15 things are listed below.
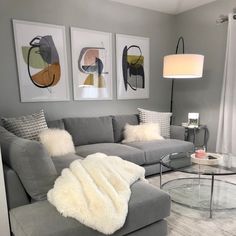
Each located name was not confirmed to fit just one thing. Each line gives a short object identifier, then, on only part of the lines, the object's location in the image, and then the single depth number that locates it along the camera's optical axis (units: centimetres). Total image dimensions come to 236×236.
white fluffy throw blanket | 133
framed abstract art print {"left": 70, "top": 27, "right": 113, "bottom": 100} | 340
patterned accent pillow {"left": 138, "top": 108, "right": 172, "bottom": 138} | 359
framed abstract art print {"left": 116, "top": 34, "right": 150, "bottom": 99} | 380
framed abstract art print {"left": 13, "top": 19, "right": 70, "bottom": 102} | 299
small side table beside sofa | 378
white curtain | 335
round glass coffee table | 223
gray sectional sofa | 132
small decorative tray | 231
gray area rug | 186
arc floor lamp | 288
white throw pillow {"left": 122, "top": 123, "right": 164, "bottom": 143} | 333
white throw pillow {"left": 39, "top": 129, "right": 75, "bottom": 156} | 249
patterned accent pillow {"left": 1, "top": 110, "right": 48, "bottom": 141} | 252
